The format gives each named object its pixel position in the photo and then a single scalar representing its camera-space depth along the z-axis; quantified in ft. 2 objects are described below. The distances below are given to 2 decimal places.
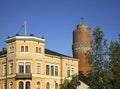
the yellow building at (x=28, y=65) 149.58
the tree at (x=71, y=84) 128.35
